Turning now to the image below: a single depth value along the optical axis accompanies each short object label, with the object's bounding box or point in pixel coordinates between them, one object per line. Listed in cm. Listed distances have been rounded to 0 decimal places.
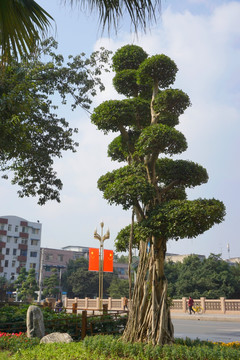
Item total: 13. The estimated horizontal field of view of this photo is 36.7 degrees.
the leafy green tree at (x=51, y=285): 5162
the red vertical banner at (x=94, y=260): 1991
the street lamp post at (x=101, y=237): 1878
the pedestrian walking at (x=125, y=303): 2606
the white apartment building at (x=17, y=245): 5575
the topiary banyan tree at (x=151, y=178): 725
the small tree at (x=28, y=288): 4651
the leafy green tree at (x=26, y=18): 198
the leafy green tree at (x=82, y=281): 5412
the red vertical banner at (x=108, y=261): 1990
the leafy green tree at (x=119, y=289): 4638
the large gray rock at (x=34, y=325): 856
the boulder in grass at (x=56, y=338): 791
